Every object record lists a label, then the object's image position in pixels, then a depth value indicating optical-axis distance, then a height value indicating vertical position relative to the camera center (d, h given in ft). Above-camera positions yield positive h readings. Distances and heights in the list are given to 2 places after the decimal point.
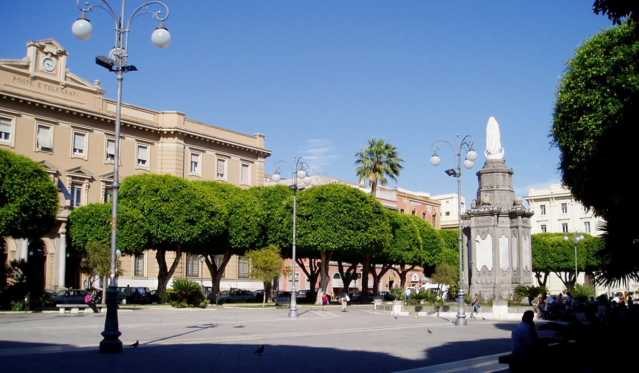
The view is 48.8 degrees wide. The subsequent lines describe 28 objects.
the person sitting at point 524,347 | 36.78 -4.00
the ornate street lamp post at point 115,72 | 52.44 +15.75
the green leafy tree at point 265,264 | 165.17 +0.90
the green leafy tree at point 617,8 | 33.53 +12.60
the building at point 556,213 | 321.93 +26.81
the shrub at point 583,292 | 144.79 -4.63
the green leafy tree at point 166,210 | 156.76 +12.69
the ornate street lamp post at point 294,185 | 111.70 +13.74
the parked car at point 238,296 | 200.04 -8.34
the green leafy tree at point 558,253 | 251.80 +6.15
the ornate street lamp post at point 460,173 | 95.96 +13.82
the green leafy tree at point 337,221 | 175.83 +12.03
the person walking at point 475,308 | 114.32 -6.18
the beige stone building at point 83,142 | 171.94 +35.04
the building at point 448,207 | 388.49 +34.67
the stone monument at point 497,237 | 121.70 +5.63
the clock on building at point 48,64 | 181.16 +51.90
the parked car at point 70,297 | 139.17 -6.09
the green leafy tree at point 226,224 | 164.35 +10.54
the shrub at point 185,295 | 143.54 -5.62
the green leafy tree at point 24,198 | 132.36 +13.00
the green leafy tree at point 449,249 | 230.89 +7.00
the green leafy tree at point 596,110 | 62.64 +16.85
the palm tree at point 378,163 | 227.20 +34.09
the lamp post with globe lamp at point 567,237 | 244.18 +11.81
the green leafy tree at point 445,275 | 198.36 -1.60
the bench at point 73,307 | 118.49 -7.07
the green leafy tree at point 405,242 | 208.95 +8.20
